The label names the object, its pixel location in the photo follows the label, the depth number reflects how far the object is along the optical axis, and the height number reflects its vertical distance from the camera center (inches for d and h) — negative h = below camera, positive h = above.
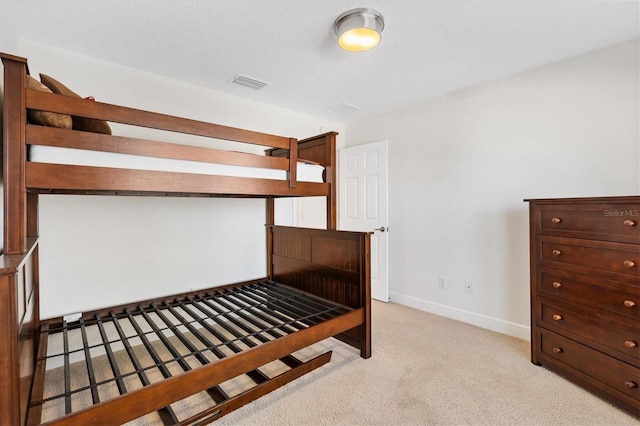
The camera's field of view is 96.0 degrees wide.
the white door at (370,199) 135.2 +6.5
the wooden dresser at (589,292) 61.9 -19.6
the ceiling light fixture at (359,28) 65.7 +42.8
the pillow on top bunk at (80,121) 55.9 +18.3
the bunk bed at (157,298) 44.9 -20.7
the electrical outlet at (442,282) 118.2 -29.2
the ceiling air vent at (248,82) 99.3 +46.8
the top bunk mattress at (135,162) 49.1 +9.9
